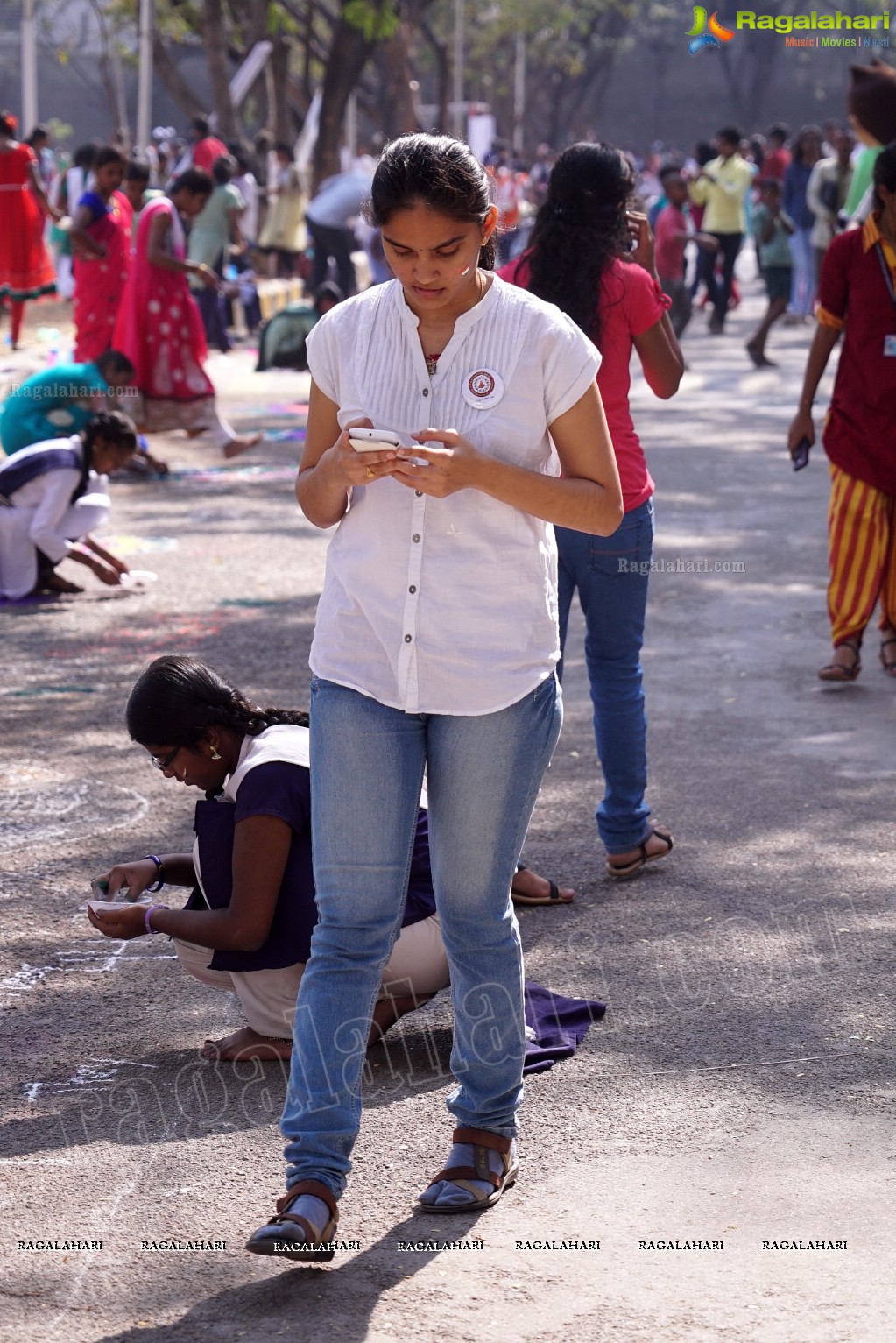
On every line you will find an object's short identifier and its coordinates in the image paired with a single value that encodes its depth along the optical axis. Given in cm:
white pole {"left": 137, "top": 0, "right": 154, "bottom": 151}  2208
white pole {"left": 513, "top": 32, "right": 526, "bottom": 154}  4688
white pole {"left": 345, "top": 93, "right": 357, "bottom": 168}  3000
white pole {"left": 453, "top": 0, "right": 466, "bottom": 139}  3538
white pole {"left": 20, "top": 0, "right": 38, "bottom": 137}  2145
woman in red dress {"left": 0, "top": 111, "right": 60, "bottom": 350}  1634
